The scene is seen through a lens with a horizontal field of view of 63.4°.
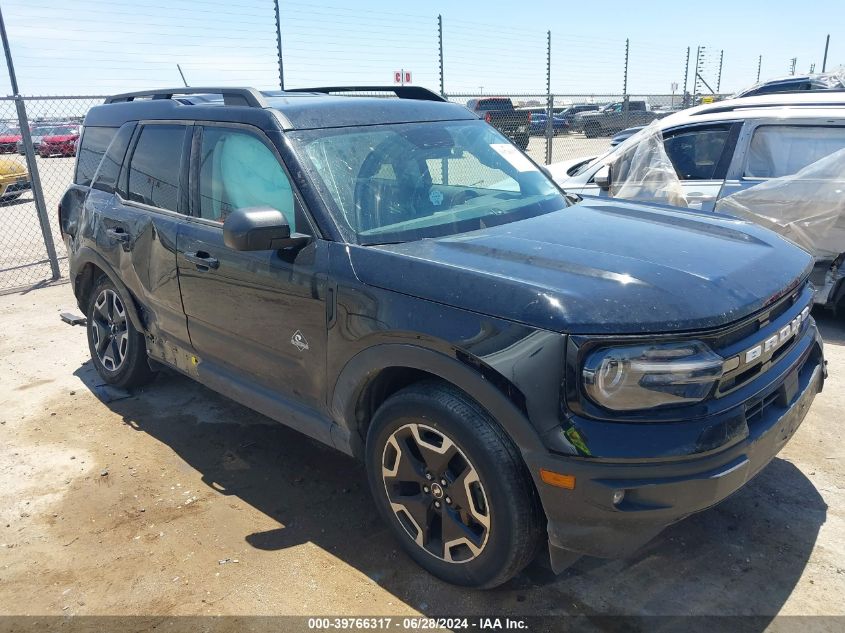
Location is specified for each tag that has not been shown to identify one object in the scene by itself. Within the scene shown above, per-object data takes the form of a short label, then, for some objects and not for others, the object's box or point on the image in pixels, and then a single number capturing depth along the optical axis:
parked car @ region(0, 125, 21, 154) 14.48
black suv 2.25
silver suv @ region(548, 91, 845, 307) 5.53
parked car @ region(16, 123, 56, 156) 8.67
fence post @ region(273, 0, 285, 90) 9.82
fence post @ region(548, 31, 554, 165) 13.34
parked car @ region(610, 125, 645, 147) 13.63
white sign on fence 13.77
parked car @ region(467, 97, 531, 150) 15.12
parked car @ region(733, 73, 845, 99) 12.59
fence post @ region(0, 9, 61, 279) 7.47
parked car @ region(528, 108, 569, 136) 21.48
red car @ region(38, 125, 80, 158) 13.64
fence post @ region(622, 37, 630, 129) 16.86
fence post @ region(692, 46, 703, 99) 21.94
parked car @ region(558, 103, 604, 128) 27.63
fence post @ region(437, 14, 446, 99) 11.28
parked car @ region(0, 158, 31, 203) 12.33
